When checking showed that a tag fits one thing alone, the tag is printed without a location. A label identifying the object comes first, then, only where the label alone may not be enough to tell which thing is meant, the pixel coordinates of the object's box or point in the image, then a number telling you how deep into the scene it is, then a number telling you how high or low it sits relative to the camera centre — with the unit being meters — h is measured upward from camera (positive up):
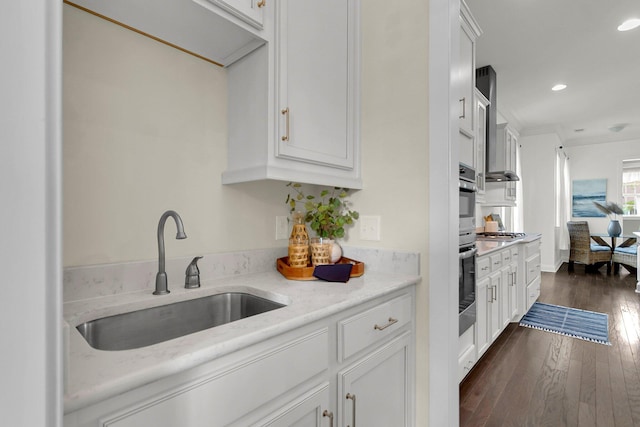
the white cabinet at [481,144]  3.07 +0.74
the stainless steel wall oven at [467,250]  1.97 -0.23
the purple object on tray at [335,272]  1.36 -0.25
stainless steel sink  0.99 -0.37
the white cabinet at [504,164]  4.02 +0.67
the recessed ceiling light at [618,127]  6.12 +1.74
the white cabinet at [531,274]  3.55 -0.70
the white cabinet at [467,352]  2.08 -0.94
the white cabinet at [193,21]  1.05 +0.69
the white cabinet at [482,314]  2.36 -0.77
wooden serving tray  1.41 -0.25
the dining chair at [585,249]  6.02 -0.64
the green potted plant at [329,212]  1.60 +0.02
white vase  1.56 -0.18
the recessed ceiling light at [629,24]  2.89 +1.78
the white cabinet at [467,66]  1.99 +1.01
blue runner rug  3.12 -1.16
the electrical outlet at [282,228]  1.68 -0.07
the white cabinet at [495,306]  2.59 -0.76
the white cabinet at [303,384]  0.66 -0.45
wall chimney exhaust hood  3.67 +1.03
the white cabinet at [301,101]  1.26 +0.50
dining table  6.20 -0.50
